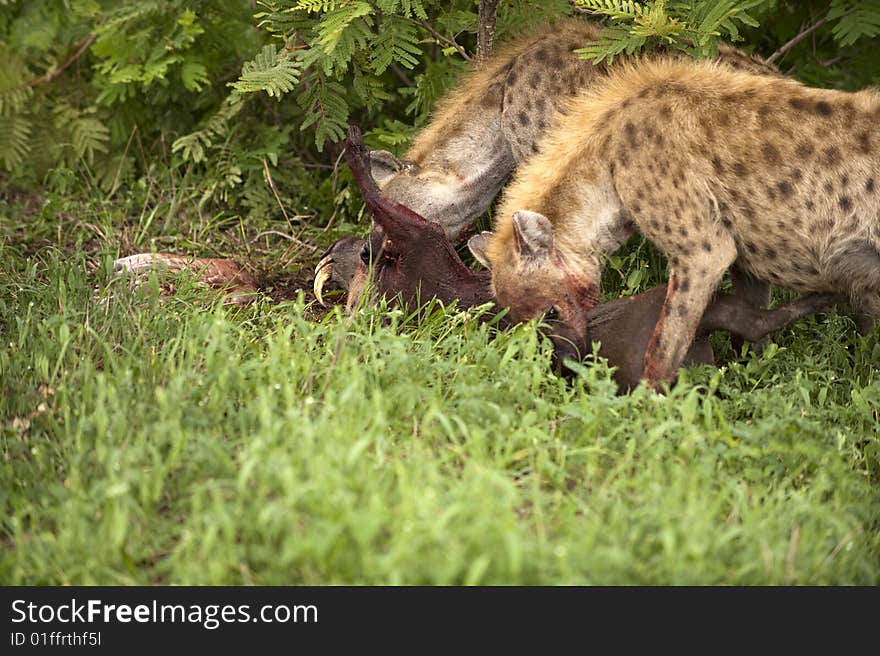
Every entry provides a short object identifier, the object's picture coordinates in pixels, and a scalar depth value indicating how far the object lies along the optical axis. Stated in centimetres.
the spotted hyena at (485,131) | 1252
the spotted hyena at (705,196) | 1024
